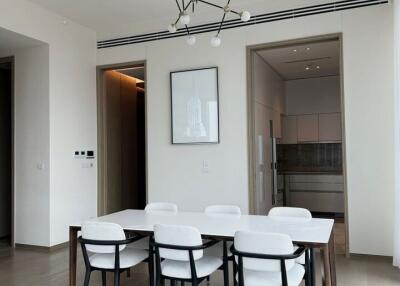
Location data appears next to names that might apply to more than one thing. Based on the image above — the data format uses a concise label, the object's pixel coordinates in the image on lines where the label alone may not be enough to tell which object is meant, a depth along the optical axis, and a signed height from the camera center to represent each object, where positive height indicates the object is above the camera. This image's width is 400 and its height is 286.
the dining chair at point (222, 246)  3.12 -0.84
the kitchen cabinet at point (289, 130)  8.23 +0.43
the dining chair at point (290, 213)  3.40 -0.59
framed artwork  5.20 +0.63
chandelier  3.08 +1.11
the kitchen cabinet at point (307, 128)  8.06 +0.46
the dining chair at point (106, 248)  2.88 -0.75
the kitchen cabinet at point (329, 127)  7.87 +0.45
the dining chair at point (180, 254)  2.64 -0.75
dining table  2.56 -0.61
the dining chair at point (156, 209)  3.59 -0.62
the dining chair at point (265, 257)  2.35 -0.68
